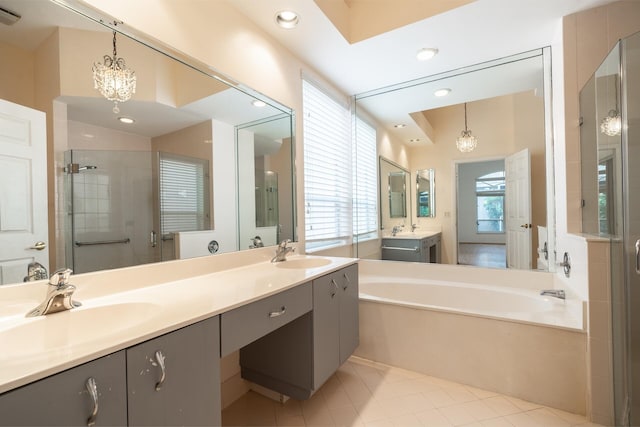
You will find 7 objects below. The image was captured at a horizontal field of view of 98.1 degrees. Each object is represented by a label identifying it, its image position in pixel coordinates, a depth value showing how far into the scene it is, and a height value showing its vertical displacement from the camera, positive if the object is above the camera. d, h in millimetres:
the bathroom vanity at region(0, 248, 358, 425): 614 -365
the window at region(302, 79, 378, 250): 2547 +432
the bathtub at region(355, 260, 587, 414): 1673 -872
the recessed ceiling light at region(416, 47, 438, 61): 2286 +1329
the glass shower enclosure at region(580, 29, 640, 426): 1393 +6
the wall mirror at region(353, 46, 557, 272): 2293 +691
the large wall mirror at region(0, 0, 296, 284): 973 +302
